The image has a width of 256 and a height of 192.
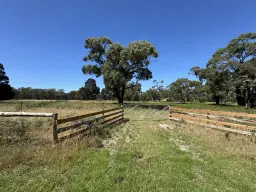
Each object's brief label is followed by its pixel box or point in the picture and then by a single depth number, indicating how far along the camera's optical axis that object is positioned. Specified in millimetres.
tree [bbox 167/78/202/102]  60897
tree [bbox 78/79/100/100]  73688
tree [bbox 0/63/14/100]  42812
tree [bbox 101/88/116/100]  75688
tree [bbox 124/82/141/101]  72581
